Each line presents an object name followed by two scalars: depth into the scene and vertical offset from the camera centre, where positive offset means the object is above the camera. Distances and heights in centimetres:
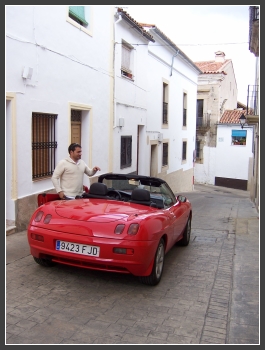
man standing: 586 -31
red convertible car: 402 -87
